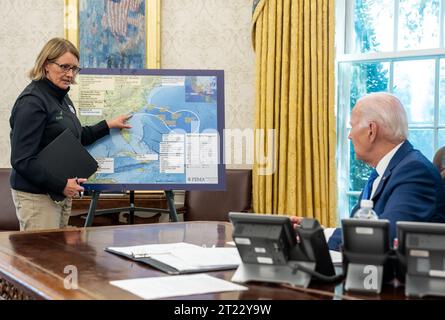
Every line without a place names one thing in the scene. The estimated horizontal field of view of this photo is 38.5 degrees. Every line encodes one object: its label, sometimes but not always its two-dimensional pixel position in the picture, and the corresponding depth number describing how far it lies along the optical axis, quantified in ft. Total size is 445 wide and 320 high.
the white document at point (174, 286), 5.28
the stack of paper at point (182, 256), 6.43
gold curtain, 15.92
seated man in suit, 7.27
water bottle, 5.78
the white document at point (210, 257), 6.59
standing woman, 11.48
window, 15.60
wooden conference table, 5.32
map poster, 13.74
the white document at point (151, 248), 7.23
